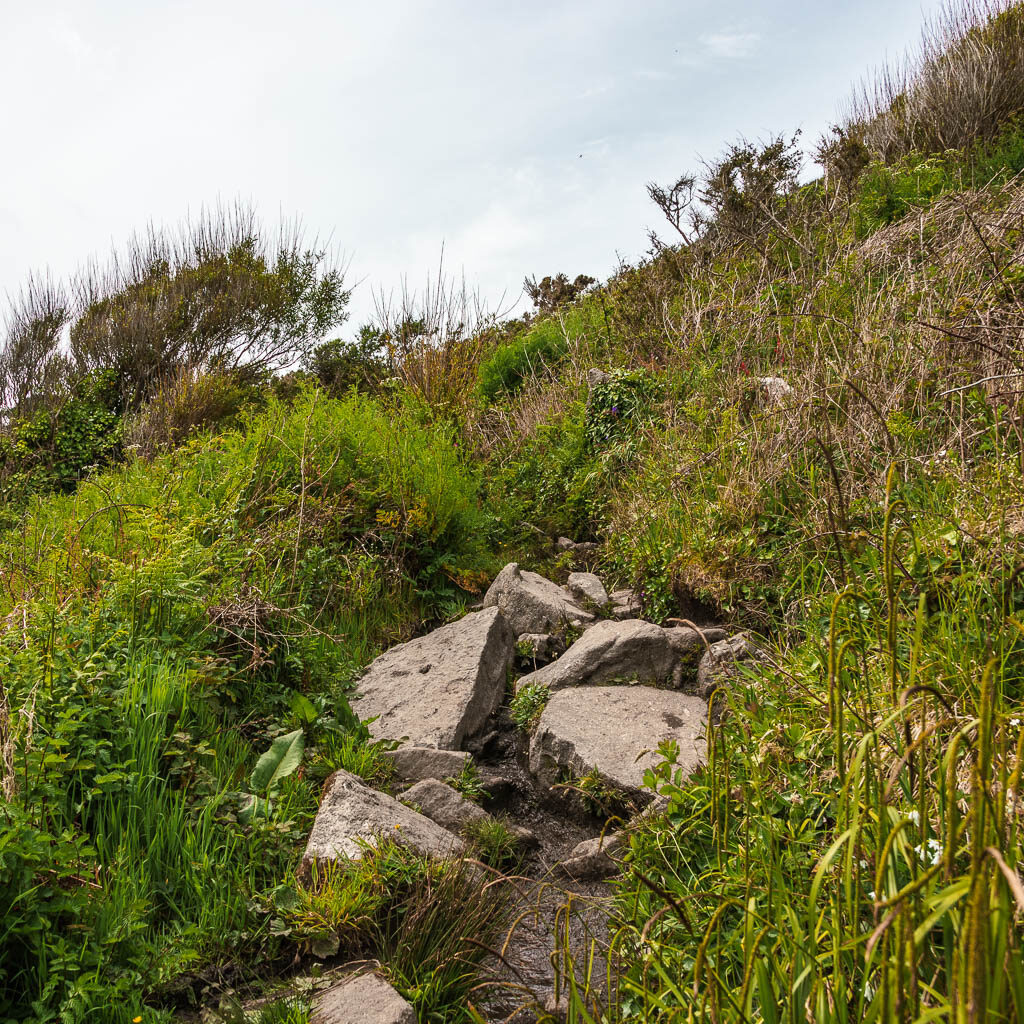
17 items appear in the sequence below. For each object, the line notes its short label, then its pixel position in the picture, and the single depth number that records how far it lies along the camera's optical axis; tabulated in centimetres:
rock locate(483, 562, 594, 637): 536
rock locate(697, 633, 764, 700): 375
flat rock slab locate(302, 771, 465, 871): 268
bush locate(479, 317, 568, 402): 1101
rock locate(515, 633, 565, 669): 512
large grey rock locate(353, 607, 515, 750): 413
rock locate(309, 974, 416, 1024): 203
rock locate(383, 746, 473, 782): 373
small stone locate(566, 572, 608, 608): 563
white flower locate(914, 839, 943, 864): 149
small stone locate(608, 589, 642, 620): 536
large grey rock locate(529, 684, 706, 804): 346
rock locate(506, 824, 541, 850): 331
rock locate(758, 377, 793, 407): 522
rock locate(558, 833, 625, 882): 305
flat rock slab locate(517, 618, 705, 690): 447
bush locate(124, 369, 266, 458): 1129
